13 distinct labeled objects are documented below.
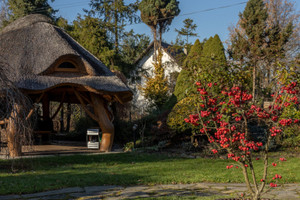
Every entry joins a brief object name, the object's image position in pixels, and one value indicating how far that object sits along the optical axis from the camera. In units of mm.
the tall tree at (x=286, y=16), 26631
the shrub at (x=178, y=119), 13023
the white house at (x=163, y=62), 30558
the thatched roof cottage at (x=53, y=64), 11234
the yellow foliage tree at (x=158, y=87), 25119
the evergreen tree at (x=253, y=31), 17125
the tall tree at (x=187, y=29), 32969
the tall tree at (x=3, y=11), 28656
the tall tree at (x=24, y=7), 24686
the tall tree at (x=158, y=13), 29969
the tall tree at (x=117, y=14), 21891
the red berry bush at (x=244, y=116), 4559
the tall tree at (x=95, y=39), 18906
